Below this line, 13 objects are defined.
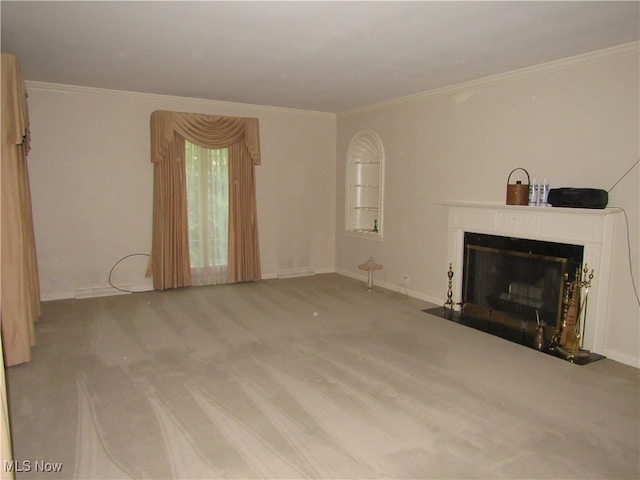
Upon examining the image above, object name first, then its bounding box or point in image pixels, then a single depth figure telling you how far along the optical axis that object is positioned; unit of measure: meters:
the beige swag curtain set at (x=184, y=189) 5.82
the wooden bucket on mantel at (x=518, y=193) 4.34
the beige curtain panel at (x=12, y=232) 3.38
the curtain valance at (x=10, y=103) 3.35
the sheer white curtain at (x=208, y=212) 6.14
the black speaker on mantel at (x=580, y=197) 3.69
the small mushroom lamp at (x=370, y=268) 6.09
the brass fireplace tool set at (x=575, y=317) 3.81
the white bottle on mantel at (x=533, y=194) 4.25
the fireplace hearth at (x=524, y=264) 3.81
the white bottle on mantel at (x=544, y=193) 4.16
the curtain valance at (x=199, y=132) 5.74
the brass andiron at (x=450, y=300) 5.14
